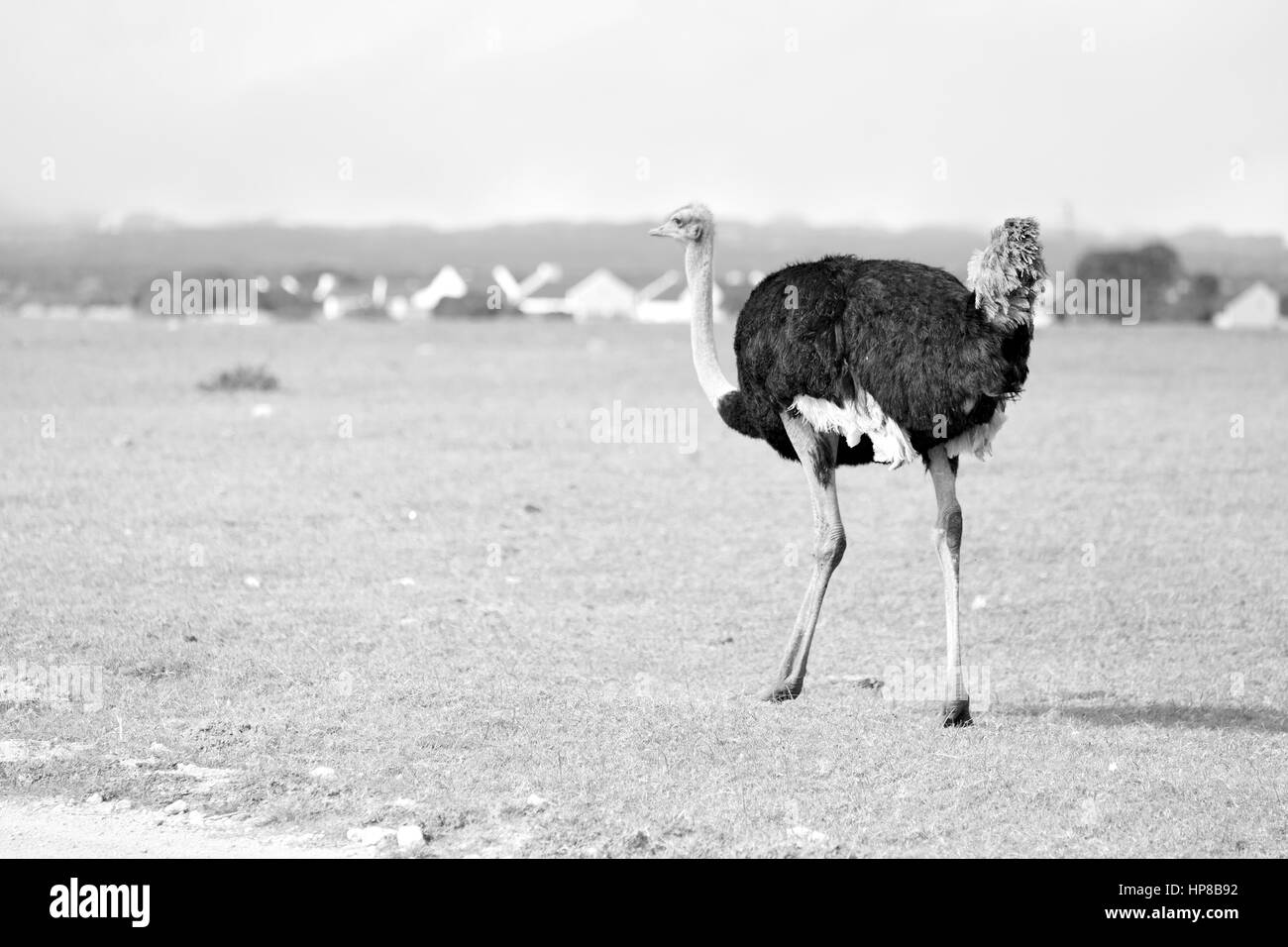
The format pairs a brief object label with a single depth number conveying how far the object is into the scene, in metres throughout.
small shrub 22.03
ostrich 6.82
